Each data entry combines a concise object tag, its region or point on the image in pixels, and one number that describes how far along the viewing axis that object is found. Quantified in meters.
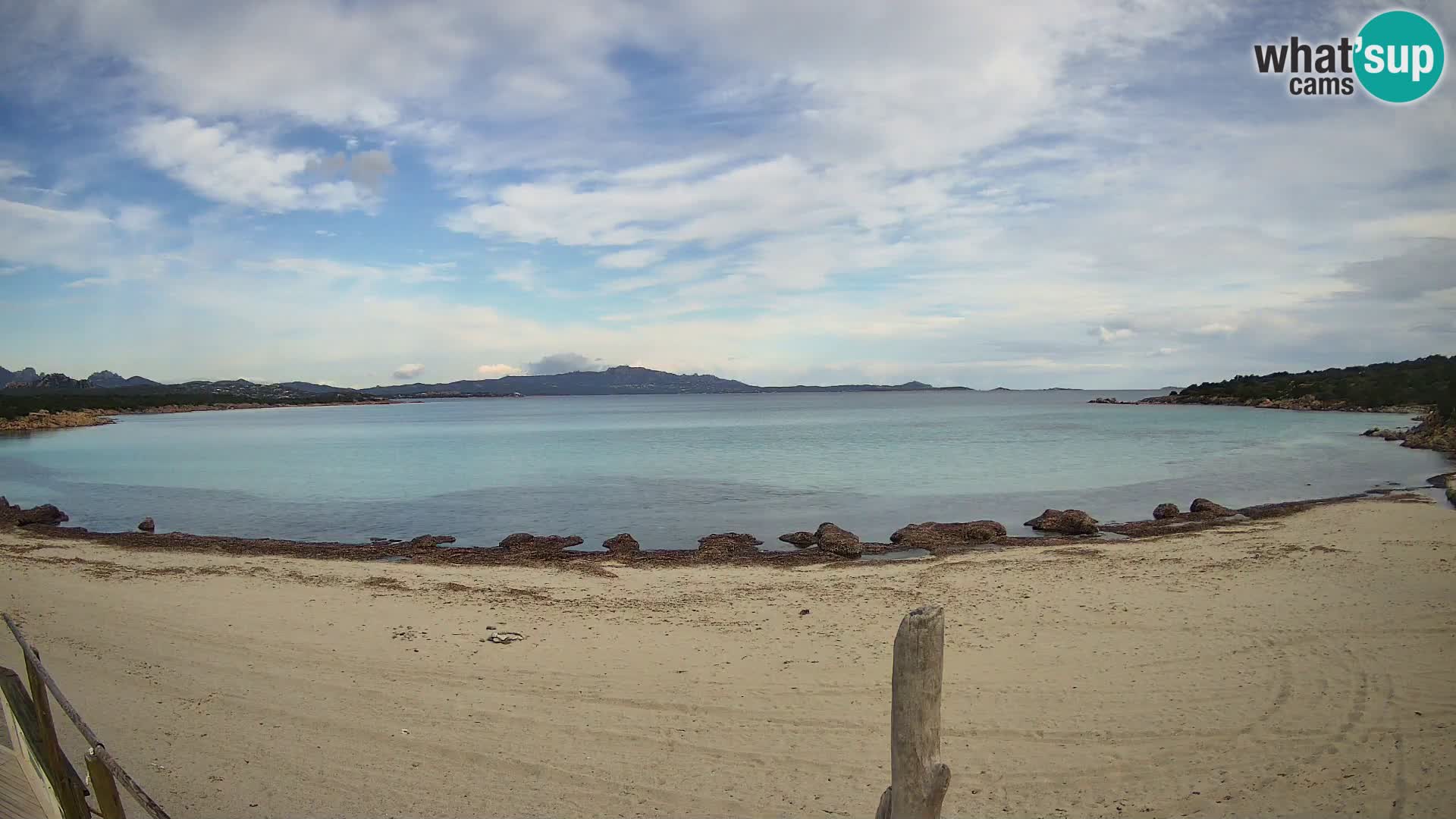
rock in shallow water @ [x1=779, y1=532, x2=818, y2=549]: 18.05
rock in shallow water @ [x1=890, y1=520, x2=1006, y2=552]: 17.55
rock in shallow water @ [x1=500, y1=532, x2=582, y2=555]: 17.59
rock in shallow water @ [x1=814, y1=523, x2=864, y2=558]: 16.61
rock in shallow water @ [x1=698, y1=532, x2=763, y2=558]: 17.04
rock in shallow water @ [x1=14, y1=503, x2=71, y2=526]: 21.16
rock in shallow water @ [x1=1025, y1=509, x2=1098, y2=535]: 18.84
